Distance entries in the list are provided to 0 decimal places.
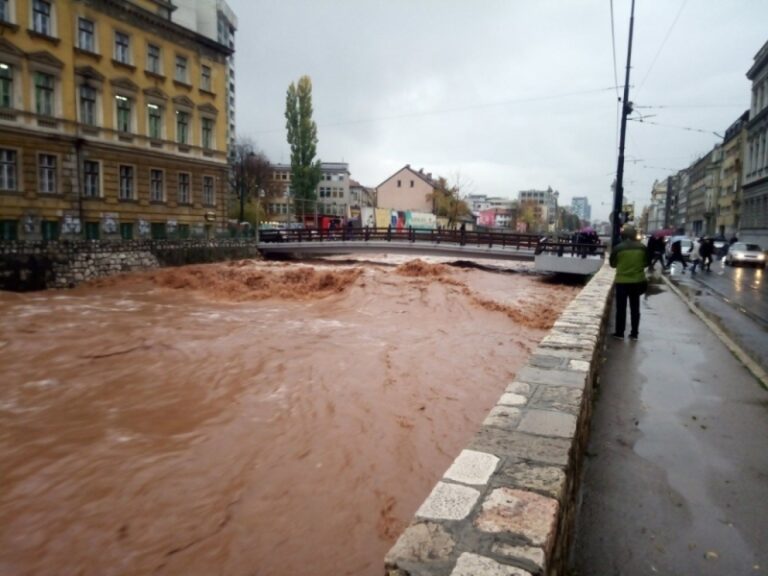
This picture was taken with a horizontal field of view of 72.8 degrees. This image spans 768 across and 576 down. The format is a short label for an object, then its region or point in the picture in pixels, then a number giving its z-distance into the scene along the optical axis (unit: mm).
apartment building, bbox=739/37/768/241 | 45281
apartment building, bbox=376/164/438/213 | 75500
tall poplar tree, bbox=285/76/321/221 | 59562
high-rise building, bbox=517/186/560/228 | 141625
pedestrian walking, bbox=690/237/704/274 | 24062
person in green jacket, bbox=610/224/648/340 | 8195
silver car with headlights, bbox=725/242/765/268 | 28844
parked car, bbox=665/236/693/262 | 33253
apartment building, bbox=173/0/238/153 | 36594
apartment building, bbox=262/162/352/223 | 85125
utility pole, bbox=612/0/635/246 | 19719
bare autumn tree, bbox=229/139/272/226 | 65438
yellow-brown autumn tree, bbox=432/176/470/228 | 72688
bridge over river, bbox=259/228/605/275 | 26094
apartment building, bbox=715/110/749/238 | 58331
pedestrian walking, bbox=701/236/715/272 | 25594
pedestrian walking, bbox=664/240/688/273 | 24641
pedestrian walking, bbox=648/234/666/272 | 24789
